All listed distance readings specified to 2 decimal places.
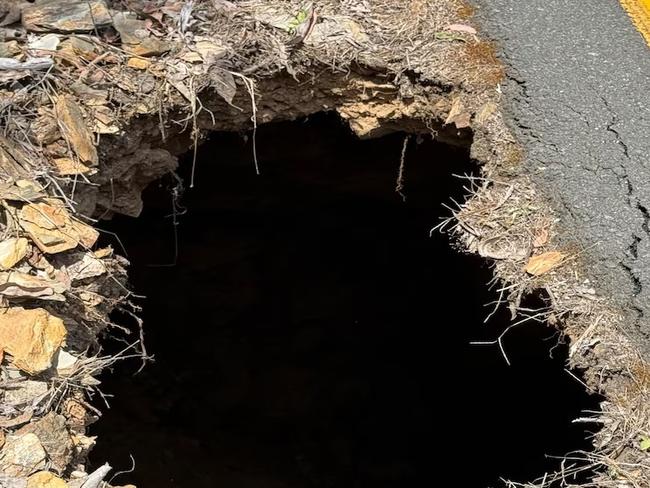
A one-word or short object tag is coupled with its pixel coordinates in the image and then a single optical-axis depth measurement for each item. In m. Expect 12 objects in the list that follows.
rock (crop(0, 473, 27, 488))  2.21
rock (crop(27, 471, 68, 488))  2.22
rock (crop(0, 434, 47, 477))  2.25
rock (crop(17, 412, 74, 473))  2.31
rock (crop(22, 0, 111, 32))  3.28
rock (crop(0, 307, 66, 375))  2.41
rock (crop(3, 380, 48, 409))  2.36
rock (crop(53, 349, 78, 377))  2.47
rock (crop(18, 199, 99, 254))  2.69
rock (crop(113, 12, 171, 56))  3.35
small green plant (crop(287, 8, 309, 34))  3.47
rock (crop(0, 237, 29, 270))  2.59
